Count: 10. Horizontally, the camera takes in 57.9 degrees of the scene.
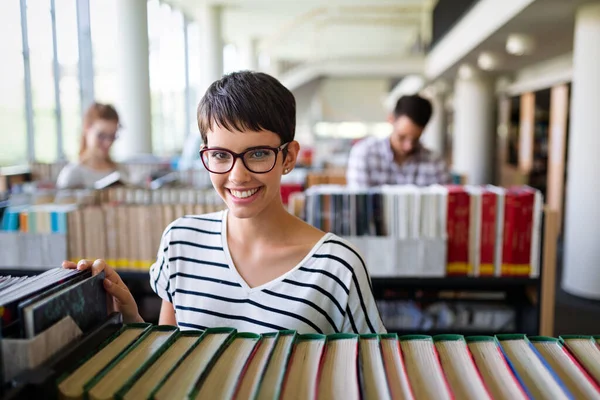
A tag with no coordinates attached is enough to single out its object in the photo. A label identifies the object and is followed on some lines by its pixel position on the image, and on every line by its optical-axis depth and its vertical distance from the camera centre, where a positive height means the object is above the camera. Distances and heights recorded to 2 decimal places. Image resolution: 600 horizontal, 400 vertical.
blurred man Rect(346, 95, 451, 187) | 3.46 -0.13
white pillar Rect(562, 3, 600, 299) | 4.84 -0.15
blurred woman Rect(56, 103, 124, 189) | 3.51 -0.02
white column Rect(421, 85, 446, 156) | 16.41 +0.58
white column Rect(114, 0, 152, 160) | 7.69 +0.97
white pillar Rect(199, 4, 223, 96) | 11.55 +2.20
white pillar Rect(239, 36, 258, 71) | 16.67 +2.82
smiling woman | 1.09 -0.24
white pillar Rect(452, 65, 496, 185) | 11.03 +0.30
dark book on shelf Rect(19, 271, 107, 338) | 0.68 -0.22
